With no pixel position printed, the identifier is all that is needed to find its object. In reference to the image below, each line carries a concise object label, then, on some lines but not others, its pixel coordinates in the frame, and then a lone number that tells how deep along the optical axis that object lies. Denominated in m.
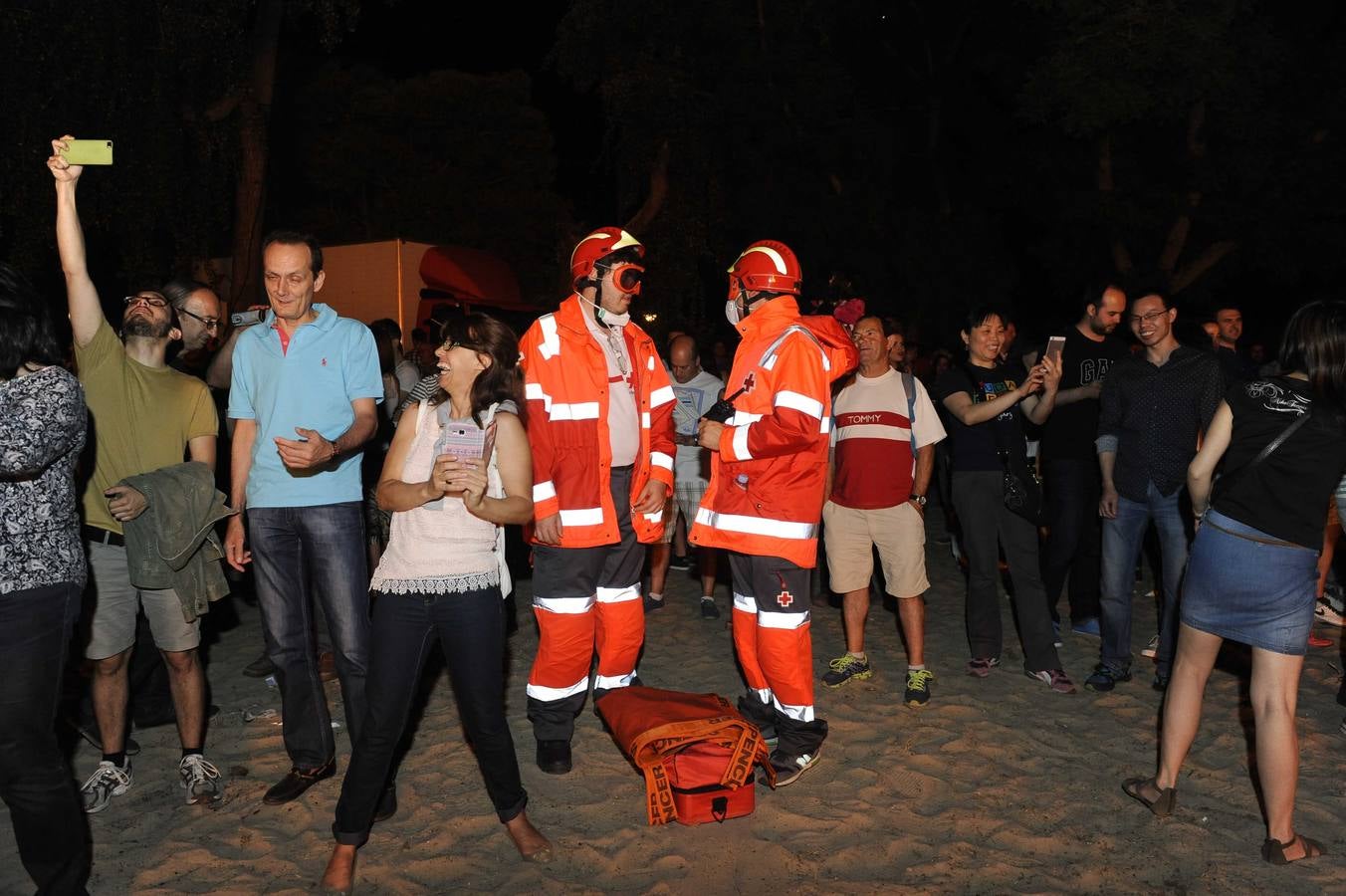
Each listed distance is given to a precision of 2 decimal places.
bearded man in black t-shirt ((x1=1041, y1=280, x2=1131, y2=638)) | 6.30
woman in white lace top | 3.46
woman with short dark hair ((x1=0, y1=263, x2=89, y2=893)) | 3.07
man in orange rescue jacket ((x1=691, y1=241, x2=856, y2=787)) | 4.45
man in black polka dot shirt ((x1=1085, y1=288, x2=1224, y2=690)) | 5.41
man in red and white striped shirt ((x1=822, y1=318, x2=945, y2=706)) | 5.64
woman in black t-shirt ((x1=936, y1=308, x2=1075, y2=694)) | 5.81
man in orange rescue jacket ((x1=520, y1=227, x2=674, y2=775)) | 4.68
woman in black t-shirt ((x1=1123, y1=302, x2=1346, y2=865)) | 3.69
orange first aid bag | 4.13
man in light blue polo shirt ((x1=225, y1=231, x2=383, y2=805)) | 4.13
